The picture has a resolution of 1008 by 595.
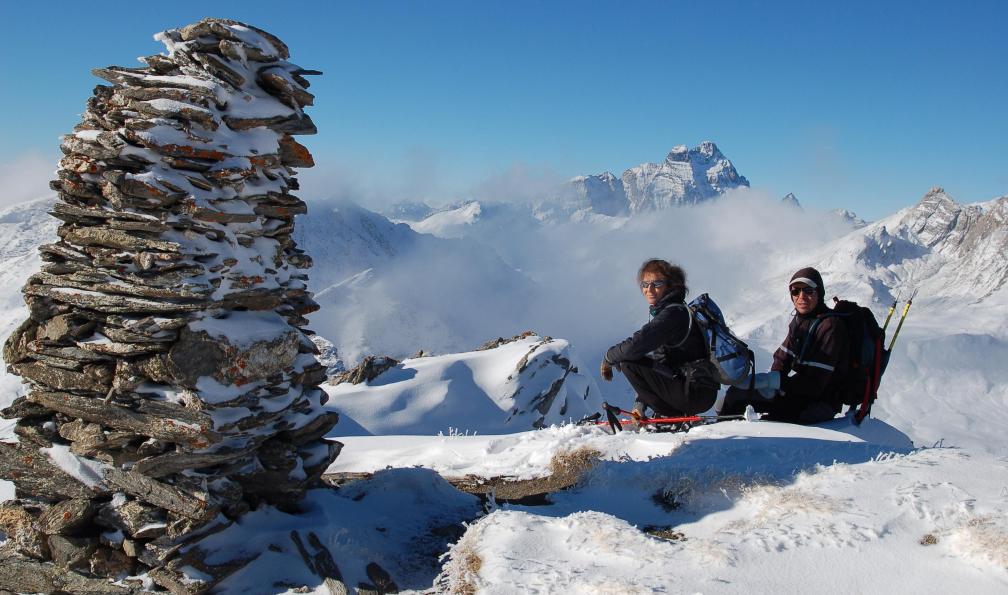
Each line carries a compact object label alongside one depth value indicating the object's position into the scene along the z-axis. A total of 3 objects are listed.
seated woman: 8.77
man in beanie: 9.46
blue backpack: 8.97
